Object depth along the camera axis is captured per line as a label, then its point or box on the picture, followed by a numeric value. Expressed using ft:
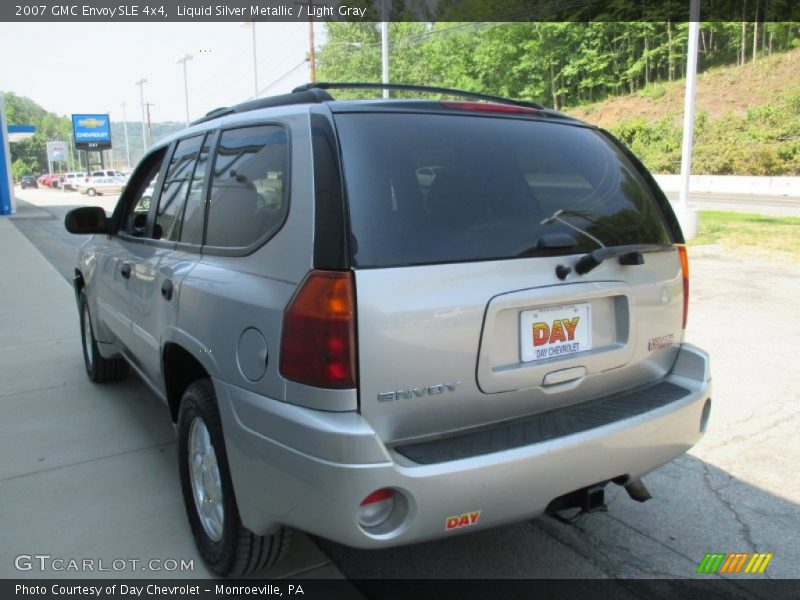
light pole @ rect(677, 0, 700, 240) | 37.68
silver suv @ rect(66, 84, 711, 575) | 6.52
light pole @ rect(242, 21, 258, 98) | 103.31
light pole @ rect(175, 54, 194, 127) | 151.17
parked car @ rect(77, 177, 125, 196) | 170.40
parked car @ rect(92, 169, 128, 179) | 197.16
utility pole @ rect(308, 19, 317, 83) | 113.09
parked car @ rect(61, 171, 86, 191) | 195.21
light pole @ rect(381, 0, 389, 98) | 67.97
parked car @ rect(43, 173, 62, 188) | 236.14
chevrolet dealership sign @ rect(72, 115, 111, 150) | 188.55
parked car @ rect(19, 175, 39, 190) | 262.67
